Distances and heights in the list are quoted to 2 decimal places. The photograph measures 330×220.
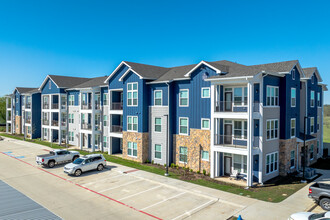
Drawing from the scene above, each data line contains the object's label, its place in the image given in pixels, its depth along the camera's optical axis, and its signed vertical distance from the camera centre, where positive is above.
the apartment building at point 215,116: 20.02 -0.85
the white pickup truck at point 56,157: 24.97 -5.48
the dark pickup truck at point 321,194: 14.38 -5.34
